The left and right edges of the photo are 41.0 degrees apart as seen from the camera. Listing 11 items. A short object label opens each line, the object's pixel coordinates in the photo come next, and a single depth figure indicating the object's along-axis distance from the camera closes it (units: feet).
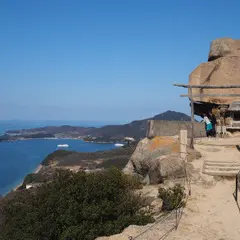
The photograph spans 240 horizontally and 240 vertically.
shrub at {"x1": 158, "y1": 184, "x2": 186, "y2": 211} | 29.45
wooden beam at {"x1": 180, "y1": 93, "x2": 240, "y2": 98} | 63.01
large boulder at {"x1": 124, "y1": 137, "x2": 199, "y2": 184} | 39.24
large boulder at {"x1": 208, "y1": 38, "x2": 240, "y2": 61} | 79.20
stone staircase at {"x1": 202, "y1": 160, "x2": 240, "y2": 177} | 38.44
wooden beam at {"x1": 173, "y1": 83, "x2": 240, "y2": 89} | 54.66
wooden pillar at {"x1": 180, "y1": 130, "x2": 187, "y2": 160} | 42.55
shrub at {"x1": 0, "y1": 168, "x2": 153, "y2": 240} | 26.81
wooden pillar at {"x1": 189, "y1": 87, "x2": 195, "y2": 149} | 48.38
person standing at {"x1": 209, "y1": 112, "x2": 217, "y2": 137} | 74.36
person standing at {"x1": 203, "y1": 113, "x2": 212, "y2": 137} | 71.92
